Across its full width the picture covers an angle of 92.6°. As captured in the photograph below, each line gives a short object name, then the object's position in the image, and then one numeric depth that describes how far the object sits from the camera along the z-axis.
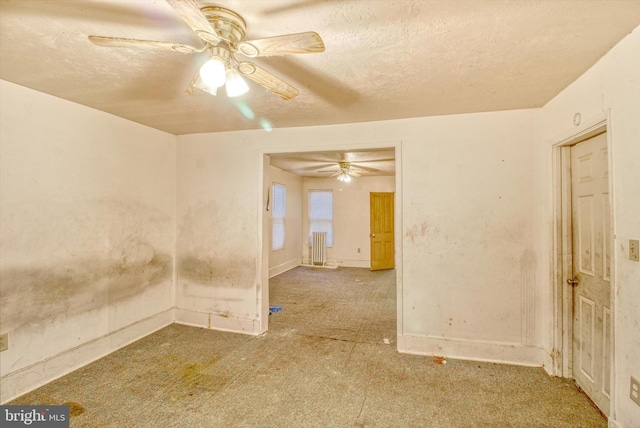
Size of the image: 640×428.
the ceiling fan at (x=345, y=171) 6.01
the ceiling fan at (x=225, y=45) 1.31
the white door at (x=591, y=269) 2.14
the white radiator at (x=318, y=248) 7.88
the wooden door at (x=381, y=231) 7.35
